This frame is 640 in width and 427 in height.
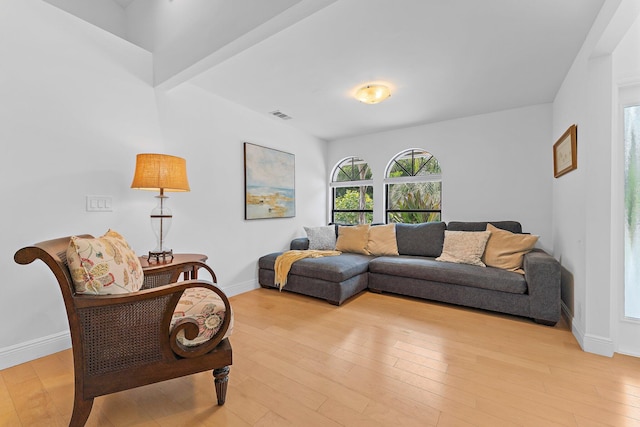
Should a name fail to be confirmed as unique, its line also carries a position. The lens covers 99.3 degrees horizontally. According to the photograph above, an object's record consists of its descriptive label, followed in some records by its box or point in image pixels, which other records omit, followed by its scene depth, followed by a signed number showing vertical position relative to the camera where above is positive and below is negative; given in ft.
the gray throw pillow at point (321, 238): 13.70 -1.41
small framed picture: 7.77 +1.83
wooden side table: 6.19 -1.35
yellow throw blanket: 11.21 -2.13
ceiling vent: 12.43 +4.51
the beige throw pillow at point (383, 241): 12.77 -1.47
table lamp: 7.18 +0.88
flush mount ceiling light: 9.41 +4.10
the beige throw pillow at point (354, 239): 13.14 -1.41
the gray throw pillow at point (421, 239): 12.25 -1.32
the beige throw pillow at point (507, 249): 9.49 -1.43
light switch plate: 7.35 +0.23
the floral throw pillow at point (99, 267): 3.98 -0.87
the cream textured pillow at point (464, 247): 10.31 -1.47
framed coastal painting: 11.89 +1.32
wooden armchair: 3.95 -2.00
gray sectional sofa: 8.31 -2.44
